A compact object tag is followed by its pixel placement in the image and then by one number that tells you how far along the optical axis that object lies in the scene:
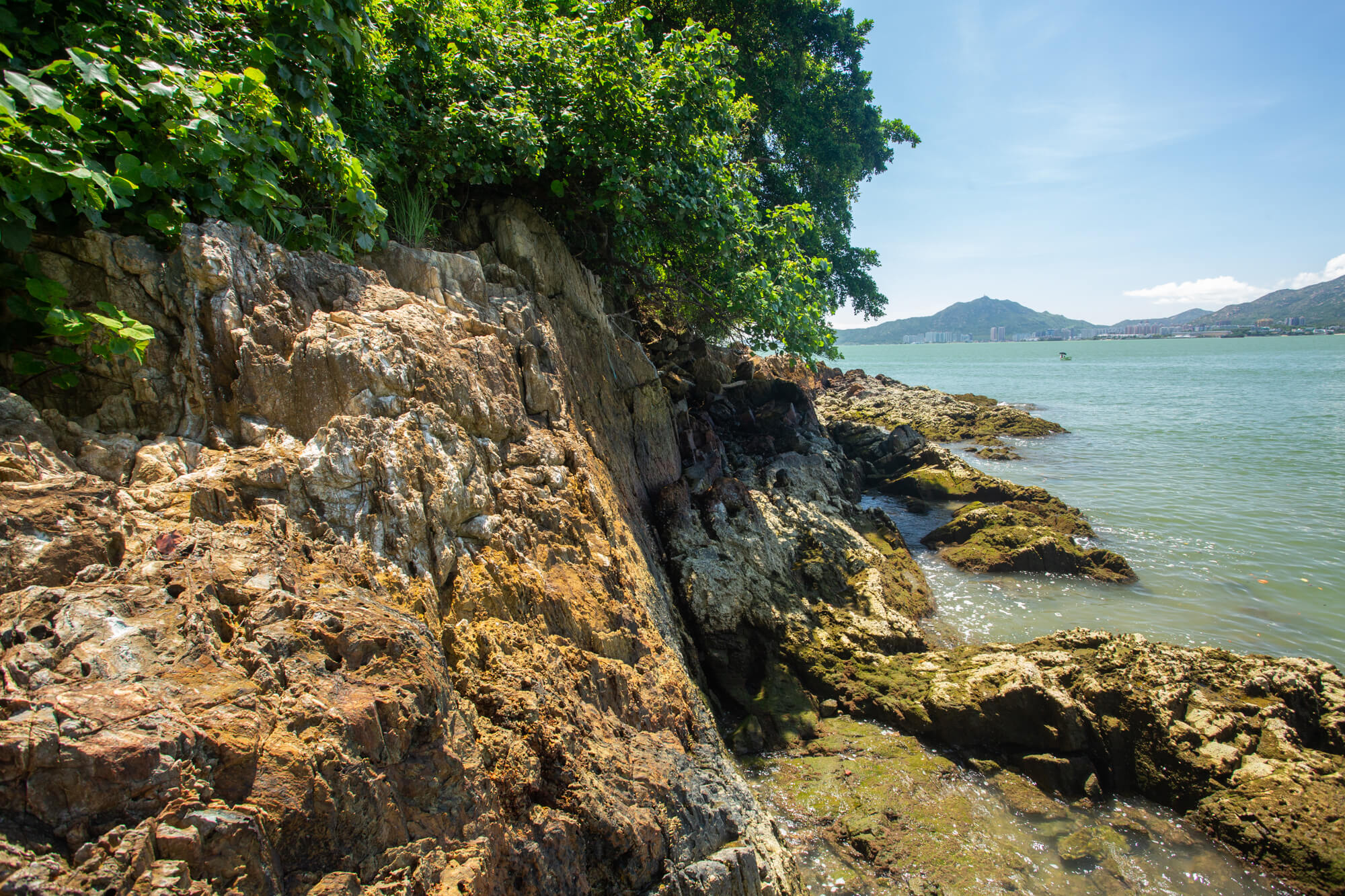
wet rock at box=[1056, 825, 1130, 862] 5.19
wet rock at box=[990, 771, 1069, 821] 5.61
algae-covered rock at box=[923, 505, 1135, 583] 11.23
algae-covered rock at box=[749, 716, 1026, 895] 4.89
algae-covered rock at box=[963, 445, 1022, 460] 23.05
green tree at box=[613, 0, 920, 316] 14.56
